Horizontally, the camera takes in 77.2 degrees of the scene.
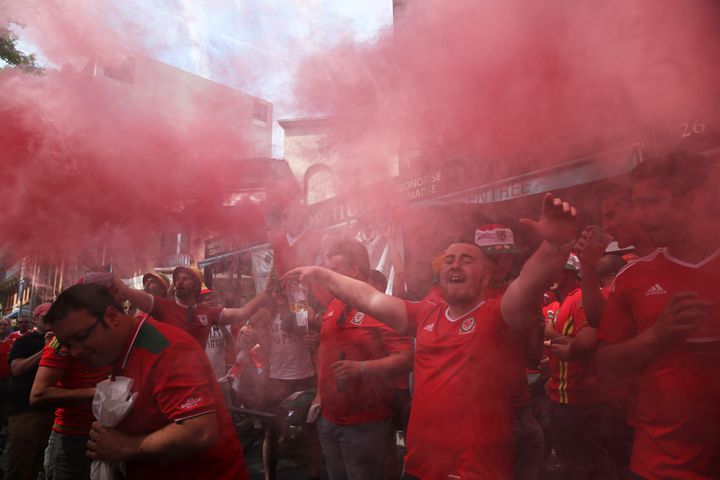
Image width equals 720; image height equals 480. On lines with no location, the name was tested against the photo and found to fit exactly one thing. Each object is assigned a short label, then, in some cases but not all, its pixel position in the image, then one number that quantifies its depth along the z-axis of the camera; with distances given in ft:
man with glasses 6.12
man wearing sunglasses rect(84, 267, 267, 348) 12.65
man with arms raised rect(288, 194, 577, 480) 5.85
